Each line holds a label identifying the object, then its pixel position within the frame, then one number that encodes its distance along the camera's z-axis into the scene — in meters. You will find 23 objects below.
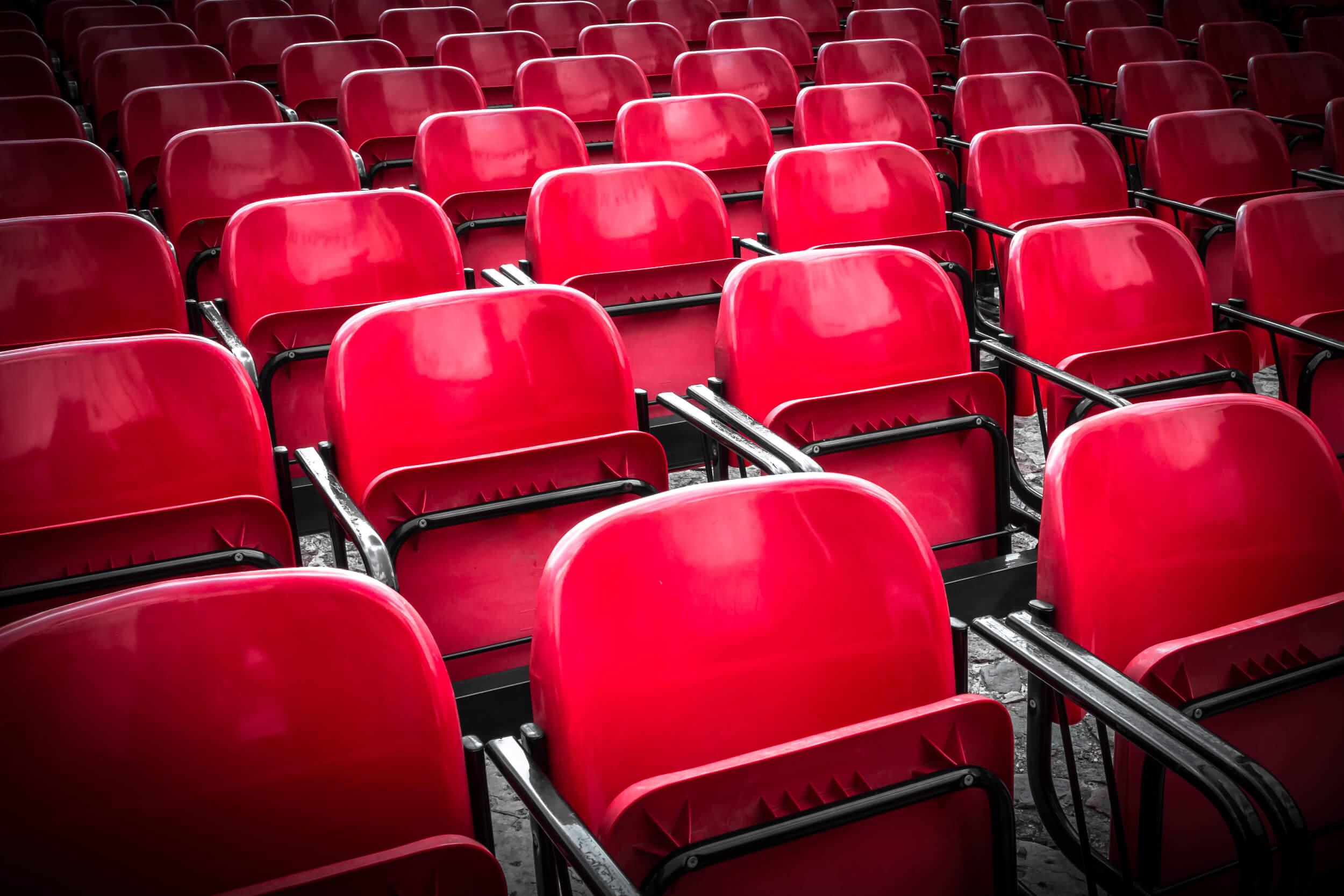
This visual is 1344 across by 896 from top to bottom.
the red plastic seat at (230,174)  3.02
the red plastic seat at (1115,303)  2.37
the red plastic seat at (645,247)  2.69
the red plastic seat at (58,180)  2.99
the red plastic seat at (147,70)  4.16
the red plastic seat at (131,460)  1.64
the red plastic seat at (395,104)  3.83
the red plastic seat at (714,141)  3.63
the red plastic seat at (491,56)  4.77
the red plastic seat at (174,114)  3.60
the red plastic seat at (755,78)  4.54
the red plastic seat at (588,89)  4.22
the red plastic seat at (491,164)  3.24
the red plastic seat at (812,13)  5.98
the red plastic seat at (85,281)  2.33
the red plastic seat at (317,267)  2.42
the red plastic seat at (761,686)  1.15
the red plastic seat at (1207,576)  1.37
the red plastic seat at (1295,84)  4.78
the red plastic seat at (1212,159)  3.63
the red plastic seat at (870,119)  3.97
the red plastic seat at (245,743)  1.03
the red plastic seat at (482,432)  1.84
